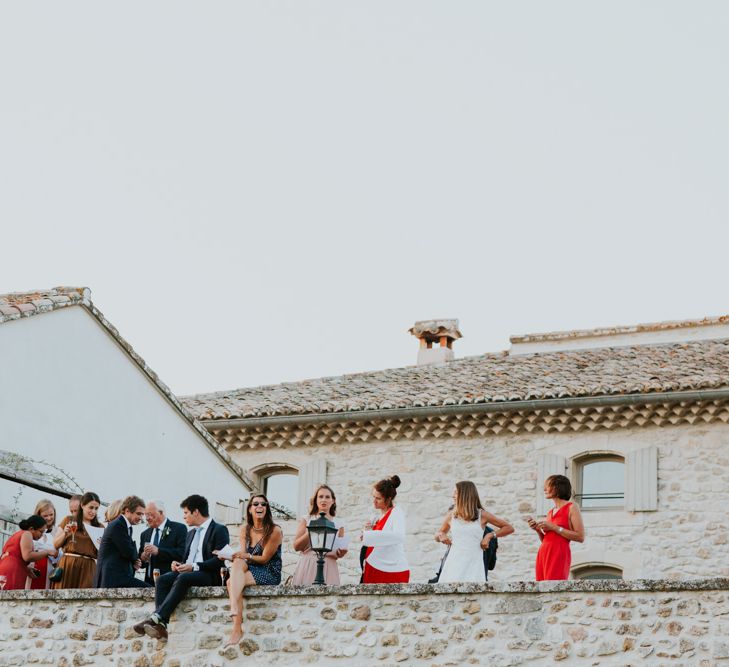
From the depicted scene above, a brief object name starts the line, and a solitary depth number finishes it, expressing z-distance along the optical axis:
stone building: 20.94
